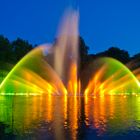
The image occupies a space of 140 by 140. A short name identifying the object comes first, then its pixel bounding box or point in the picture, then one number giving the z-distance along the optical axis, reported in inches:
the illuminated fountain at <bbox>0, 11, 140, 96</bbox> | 2351.1
